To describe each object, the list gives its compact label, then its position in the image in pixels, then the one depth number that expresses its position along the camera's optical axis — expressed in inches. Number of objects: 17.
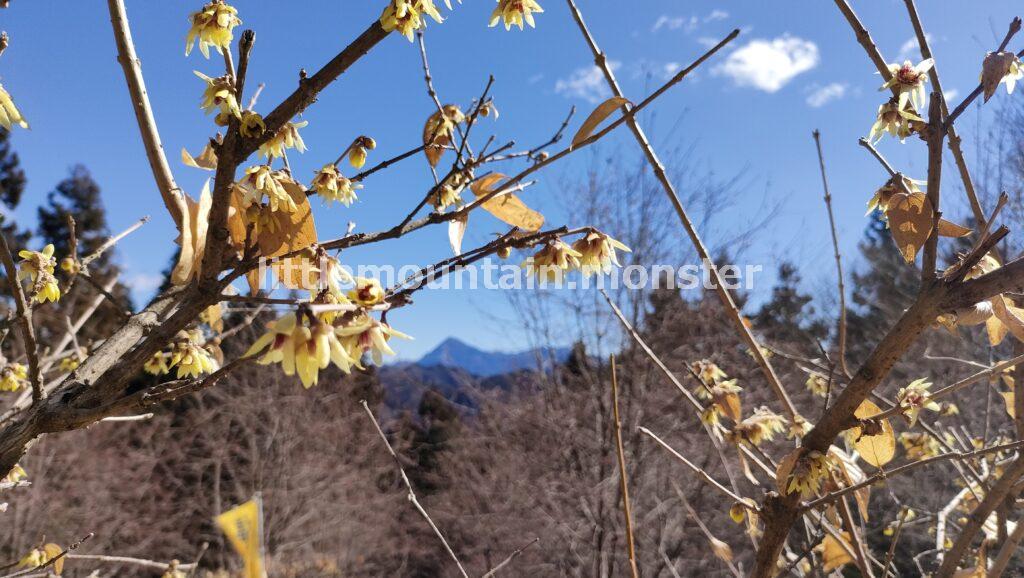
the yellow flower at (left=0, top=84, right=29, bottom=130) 13.2
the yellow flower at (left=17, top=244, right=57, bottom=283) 19.9
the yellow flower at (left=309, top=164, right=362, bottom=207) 15.9
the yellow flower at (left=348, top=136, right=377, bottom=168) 18.0
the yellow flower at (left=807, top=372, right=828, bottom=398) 36.5
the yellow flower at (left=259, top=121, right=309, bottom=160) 13.7
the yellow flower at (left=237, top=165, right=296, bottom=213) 12.7
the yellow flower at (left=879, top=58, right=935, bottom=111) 14.2
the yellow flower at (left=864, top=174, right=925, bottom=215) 14.1
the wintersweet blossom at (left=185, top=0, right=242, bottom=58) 14.7
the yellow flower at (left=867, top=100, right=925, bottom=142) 14.3
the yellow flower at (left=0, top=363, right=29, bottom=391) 25.3
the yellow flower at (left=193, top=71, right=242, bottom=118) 12.2
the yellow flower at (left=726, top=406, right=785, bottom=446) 15.9
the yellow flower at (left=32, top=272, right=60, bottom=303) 19.7
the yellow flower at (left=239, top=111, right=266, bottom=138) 12.4
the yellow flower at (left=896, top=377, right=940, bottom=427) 13.3
